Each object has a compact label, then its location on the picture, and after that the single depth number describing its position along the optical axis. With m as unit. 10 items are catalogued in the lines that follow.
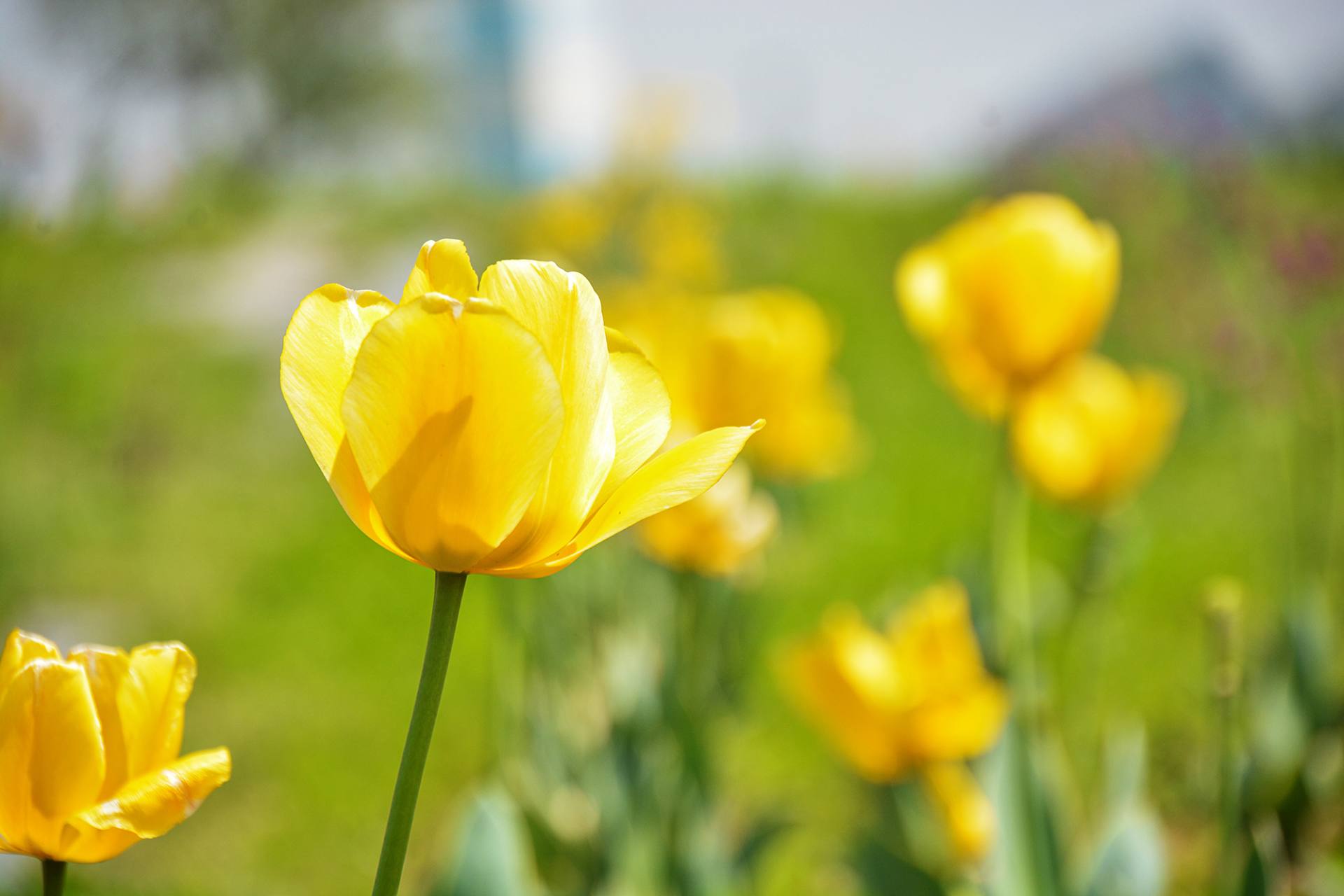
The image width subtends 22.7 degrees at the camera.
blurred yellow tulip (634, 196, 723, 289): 3.68
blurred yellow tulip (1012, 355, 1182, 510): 1.58
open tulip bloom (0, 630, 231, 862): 0.64
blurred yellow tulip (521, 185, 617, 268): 3.12
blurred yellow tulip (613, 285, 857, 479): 1.72
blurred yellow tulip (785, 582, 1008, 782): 1.27
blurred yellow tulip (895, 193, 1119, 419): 1.17
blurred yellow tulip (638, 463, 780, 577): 1.44
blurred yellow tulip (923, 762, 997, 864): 1.32
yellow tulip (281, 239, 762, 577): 0.62
